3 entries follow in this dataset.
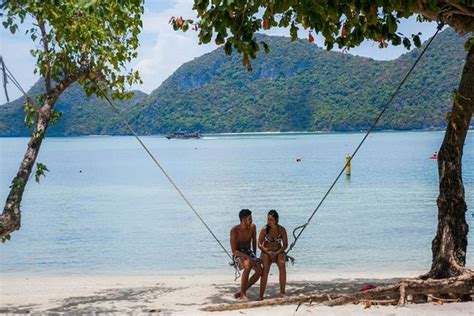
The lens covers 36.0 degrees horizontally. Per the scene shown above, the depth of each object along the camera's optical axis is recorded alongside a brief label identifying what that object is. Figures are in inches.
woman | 299.7
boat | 4987.7
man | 299.9
